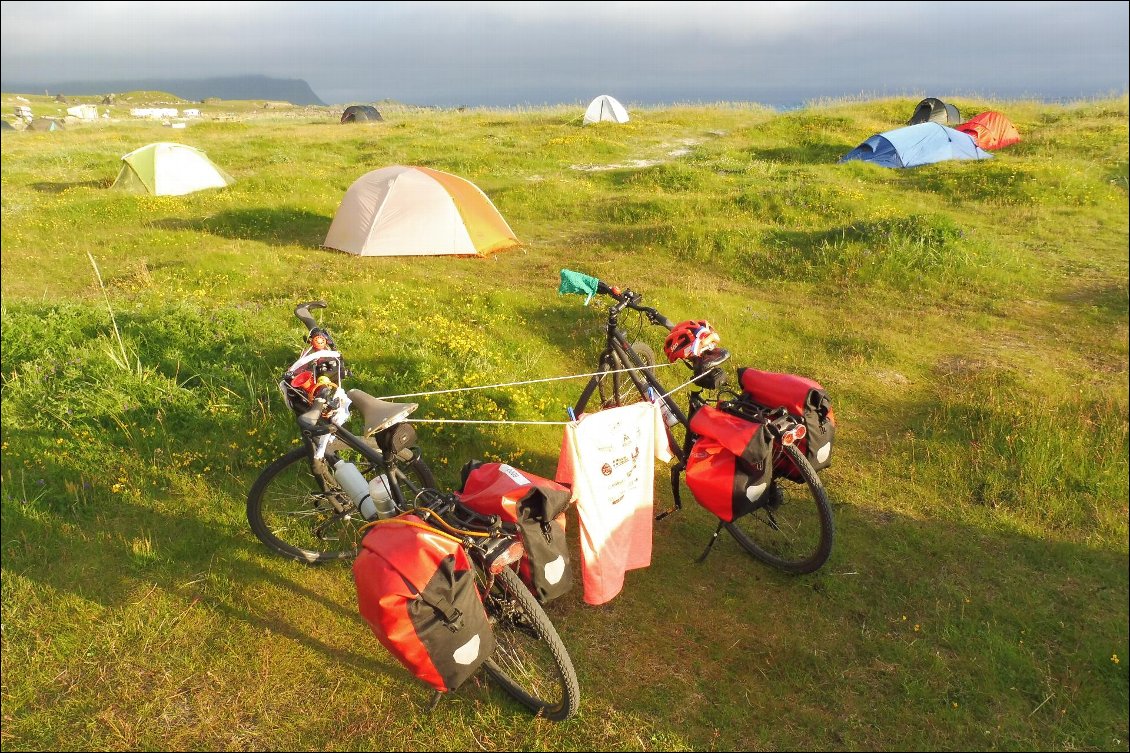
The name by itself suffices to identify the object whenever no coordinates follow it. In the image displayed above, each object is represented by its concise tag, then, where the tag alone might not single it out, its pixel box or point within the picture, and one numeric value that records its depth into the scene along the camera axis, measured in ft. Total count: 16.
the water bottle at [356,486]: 14.62
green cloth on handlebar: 18.92
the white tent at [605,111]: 118.73
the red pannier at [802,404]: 15.24
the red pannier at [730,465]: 14.33
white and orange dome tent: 46.50
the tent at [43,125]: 203.72
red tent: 74.64
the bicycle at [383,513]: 11.68
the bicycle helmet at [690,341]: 17.16
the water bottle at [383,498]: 14.02
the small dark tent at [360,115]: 152.87
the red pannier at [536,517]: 11.79
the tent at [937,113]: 82.89
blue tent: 67.56
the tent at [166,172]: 66.85
